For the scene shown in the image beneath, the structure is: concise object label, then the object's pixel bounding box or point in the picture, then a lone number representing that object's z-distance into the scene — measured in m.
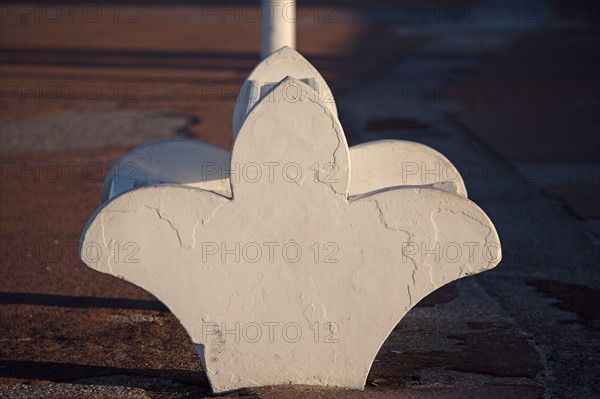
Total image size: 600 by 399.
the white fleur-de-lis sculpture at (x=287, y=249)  4.53
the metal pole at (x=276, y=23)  7.84
